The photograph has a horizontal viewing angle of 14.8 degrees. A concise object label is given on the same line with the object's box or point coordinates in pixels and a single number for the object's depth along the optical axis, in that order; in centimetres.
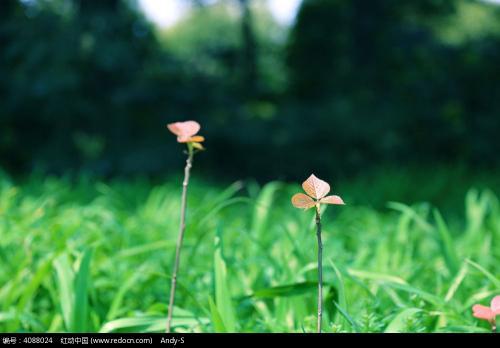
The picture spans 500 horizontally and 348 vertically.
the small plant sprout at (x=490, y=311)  210
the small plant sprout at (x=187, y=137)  220
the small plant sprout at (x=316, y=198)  210
